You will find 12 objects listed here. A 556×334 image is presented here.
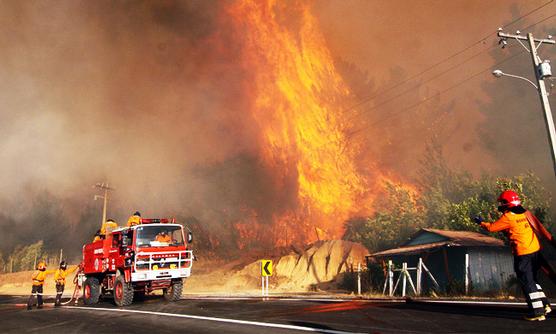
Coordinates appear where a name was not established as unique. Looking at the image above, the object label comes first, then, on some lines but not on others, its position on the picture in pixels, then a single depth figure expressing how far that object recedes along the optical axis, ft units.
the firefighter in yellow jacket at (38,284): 49.57
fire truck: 43.09
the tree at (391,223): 97.91
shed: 60.85
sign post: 54.49
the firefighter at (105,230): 49.89
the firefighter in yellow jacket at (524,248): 19.62
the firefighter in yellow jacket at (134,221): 47.48
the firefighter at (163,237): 45.68
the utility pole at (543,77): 50.78
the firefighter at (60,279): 52.54
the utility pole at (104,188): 127.85
